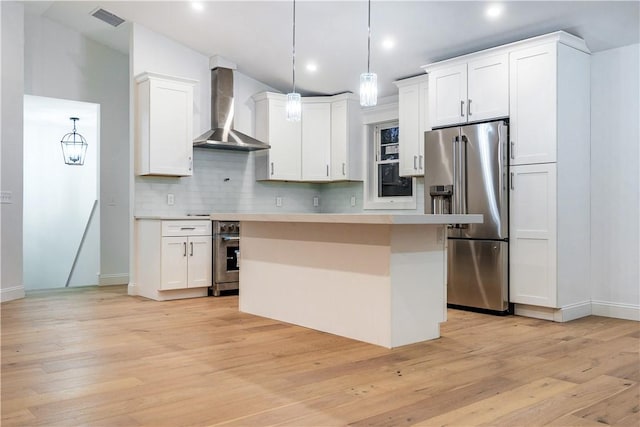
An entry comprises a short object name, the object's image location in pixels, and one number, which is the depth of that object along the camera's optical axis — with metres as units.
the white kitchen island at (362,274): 3.32
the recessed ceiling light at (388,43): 5.06
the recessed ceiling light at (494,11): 4.18
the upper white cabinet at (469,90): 4.61
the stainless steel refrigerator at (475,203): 4.54
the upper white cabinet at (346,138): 6.65
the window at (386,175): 6.48
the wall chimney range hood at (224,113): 5.97
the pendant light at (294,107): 4.08
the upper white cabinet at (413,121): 5.57
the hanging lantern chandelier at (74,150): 7.62
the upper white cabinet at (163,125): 5.50
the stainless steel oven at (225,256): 5.67
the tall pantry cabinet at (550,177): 4.28
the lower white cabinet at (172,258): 5.34
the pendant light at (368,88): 3.51
